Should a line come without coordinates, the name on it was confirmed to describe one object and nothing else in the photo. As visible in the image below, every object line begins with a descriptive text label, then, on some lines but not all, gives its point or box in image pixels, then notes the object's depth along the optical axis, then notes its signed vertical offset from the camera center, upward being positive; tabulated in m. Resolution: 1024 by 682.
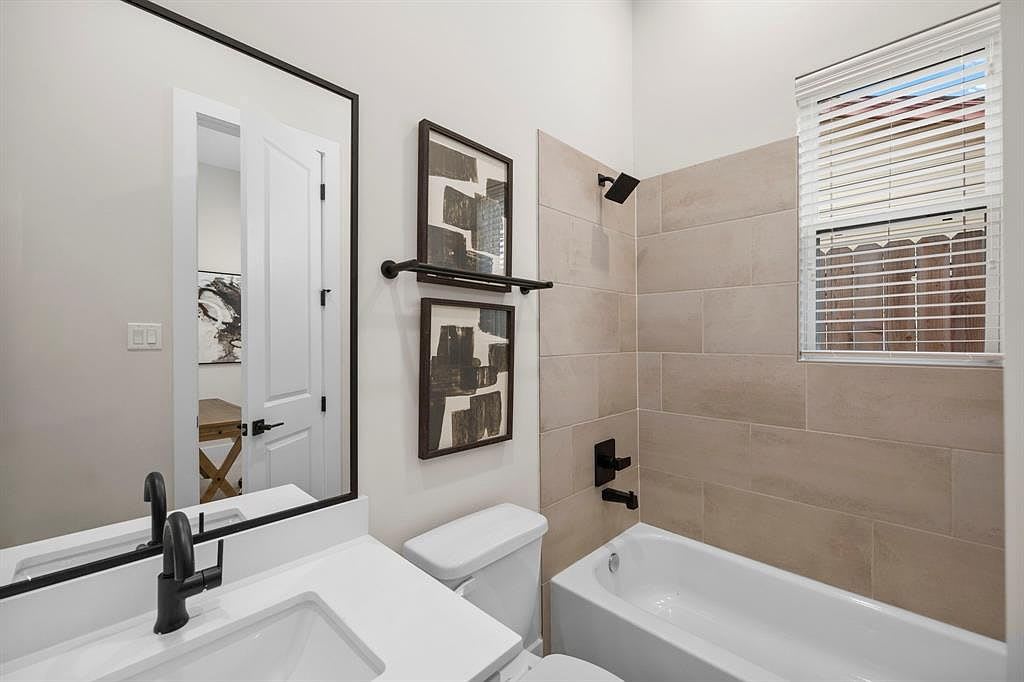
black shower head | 1.85 +0.64
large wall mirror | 0.74 +0.11
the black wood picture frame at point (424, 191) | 1.27 +0.42
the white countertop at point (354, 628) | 0.68 -0.48
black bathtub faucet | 1.86 -0.64
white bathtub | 1.35 -0.95
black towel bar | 1.16 +0.19
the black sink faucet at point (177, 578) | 0.71 -0.38
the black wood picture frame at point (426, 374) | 1.28 -0.09
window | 1.39 +0.47
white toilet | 1.13 -0.61
